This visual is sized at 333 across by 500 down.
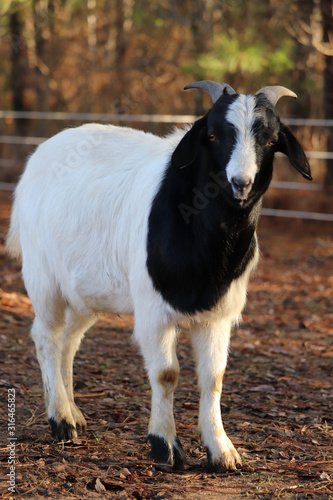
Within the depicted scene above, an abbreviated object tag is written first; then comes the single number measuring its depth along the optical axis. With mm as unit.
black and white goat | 3400
